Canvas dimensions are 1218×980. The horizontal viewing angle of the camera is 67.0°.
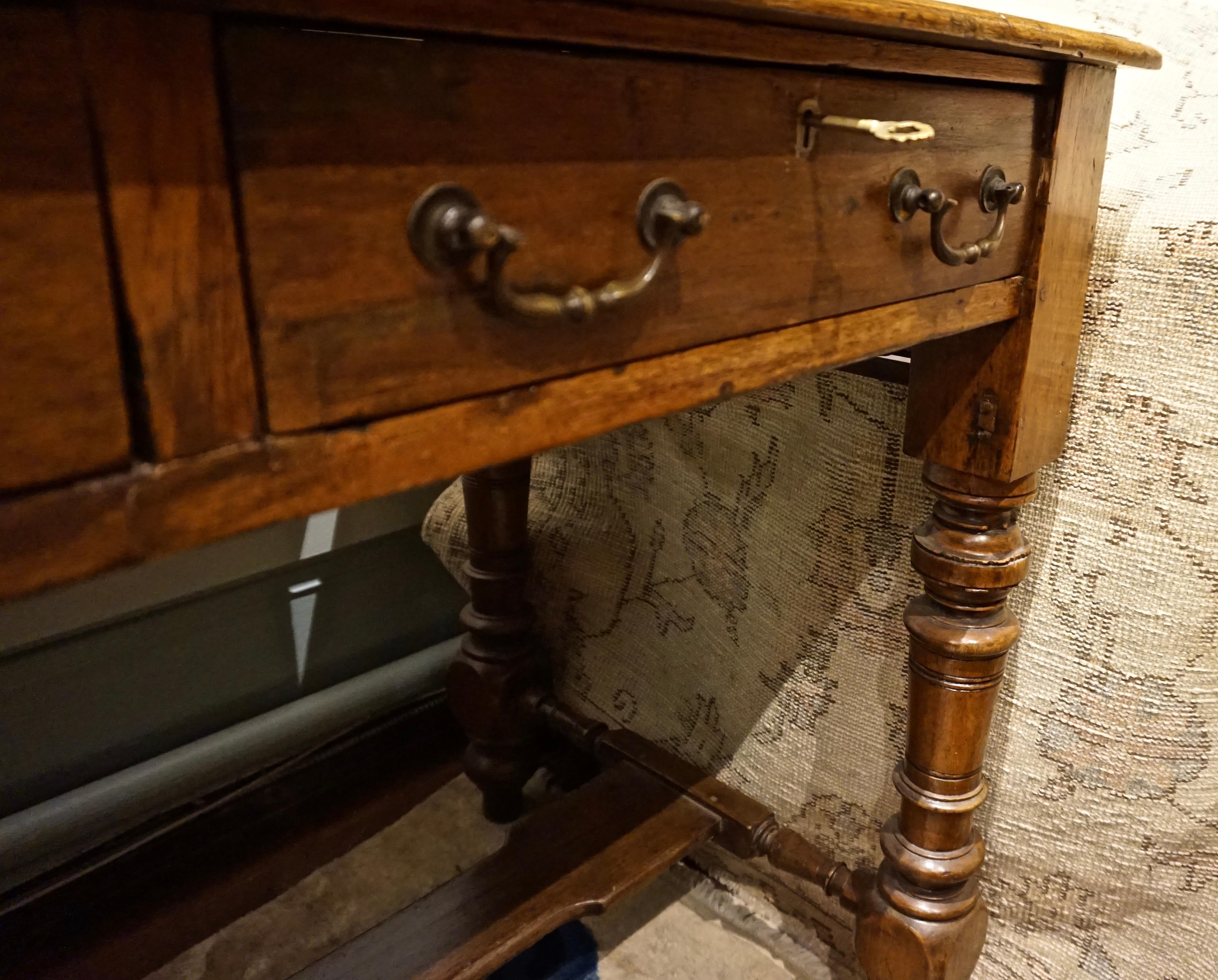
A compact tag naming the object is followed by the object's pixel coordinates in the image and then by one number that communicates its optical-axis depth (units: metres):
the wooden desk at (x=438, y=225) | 0.22
